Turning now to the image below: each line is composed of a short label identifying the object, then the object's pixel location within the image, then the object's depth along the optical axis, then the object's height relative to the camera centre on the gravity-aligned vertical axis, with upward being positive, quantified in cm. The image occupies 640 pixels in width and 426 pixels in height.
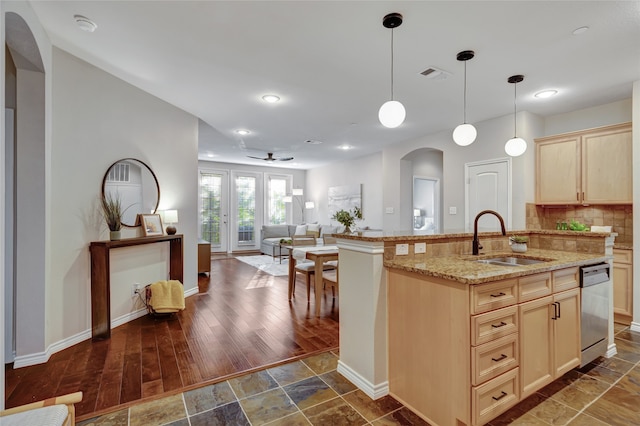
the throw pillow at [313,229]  838 -47
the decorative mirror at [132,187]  328 +29
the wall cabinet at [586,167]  359 +59
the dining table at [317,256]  363 -54
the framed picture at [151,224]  360 -14
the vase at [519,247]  267 -31
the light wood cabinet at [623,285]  341 -83
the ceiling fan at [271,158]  712 +133
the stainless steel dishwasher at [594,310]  229 -77
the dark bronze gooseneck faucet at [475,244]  244 -25
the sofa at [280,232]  813 -57
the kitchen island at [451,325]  163 -70
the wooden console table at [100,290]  298 -77
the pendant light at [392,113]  238 +78
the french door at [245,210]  905 +7
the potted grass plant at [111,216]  315 -4
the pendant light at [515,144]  326 +75
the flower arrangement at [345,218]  431 -8
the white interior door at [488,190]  445 +34
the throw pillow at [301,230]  880 -51
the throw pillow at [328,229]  817 -45
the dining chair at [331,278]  364 -80
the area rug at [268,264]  641 -122
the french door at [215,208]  858 +12
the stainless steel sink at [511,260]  245 -40
